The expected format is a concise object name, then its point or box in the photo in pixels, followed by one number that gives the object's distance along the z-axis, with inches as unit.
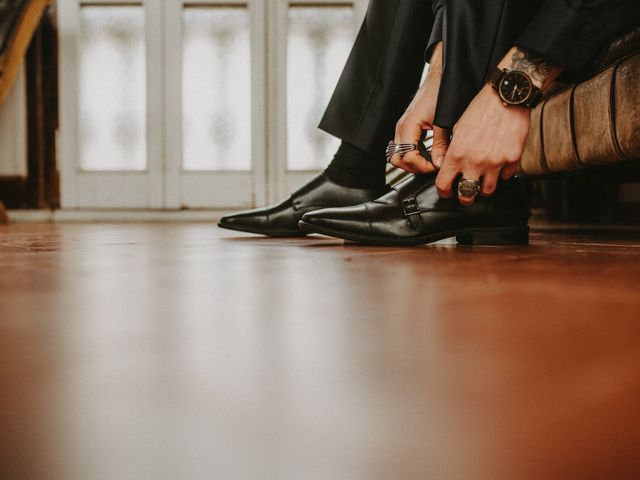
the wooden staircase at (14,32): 90.9
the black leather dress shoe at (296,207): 41.6
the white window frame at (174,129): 113.2
